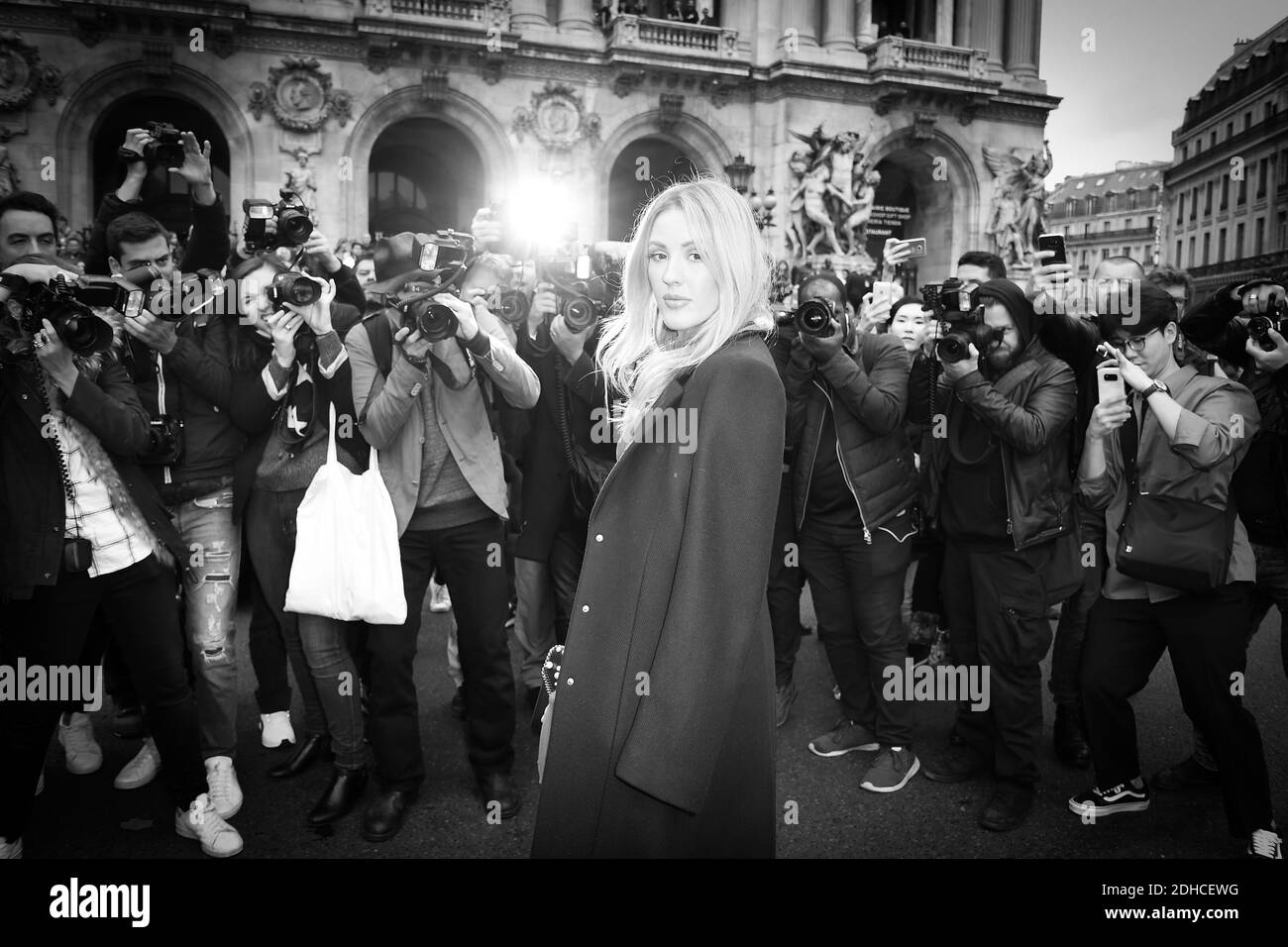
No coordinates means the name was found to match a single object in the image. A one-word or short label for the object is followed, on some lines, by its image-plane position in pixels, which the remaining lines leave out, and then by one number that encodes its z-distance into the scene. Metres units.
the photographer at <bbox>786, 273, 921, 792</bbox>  4.30
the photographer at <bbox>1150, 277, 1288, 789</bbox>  3.81
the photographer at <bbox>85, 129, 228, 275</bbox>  4.14
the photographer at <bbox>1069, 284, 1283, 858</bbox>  3.41
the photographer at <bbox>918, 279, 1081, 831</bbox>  3.84
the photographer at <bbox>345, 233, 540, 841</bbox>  3.70
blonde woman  1.71
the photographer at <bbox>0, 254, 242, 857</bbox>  3.16
